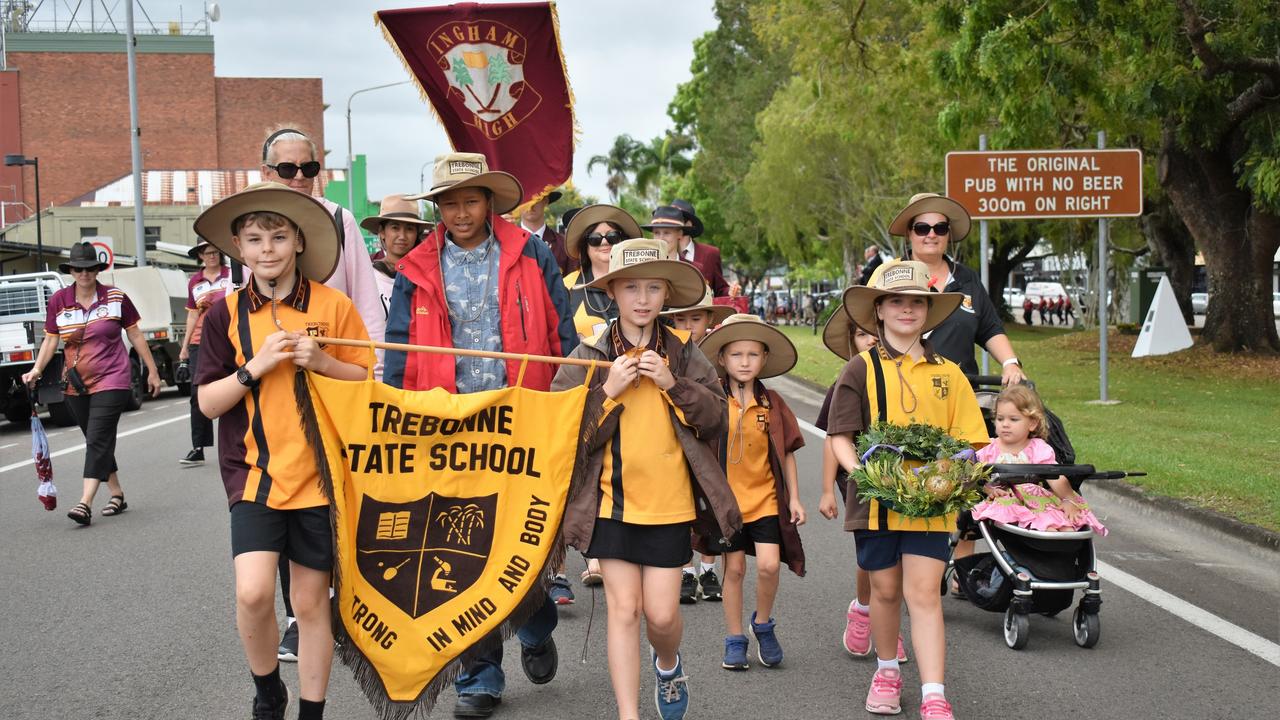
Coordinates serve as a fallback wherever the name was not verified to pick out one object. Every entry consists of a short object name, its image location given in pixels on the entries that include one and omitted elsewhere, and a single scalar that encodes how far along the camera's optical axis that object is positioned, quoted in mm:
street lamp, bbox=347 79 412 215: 36444
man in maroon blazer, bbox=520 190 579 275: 8508
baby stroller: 5797
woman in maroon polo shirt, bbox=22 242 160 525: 9578
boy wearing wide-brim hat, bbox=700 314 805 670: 5609
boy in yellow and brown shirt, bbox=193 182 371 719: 4152
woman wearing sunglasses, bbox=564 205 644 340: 7395
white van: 67438
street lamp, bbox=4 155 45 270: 34106
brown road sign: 15875
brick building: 69188
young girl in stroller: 5938
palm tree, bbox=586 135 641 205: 100438
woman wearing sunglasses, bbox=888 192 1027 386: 6340
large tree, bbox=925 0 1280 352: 16281
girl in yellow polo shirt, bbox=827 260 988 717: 4820
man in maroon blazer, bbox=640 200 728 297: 8289
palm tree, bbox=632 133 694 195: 88688
